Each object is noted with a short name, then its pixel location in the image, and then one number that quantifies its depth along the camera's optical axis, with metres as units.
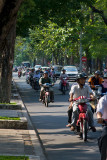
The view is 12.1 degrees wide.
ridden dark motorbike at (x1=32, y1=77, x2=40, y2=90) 36.34
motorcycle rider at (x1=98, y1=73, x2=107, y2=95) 13.77
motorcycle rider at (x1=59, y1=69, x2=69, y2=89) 33.21
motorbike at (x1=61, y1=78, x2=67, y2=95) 32.44
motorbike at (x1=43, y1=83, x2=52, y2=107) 22.28
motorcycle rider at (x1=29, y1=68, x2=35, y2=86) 40.12
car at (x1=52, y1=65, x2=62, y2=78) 68.16
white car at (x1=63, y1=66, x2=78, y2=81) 54.88
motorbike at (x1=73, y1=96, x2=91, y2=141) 11.41
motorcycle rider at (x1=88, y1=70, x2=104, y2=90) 18.59
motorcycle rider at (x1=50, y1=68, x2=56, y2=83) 47.91
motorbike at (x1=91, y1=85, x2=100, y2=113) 17.22
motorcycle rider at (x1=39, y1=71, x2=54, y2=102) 22.69
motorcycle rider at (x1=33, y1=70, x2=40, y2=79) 36.93
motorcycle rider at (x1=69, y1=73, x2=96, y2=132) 11.80
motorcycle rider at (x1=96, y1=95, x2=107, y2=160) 6.64
